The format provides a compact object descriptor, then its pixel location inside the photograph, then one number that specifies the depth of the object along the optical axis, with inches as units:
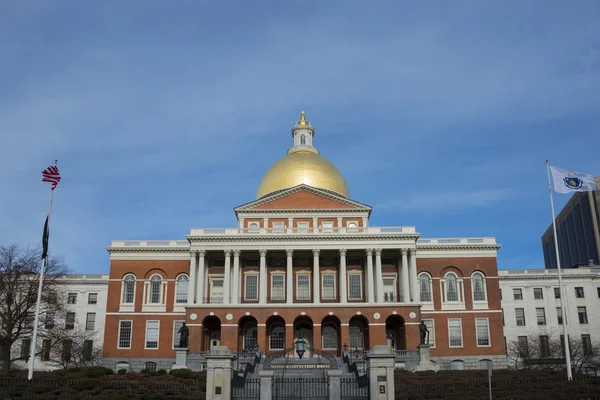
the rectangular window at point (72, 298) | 2945.1
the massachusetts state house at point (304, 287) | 2397.9
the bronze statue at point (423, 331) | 2309.3
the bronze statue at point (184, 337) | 2257.6
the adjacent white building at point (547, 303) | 2945.4
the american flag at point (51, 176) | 1560.8
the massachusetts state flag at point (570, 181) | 1536.7
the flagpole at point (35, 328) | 1438.2
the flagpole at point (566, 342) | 1400.1
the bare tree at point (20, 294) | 1872.5
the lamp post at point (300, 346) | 1572.3
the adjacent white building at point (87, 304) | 2861.7
